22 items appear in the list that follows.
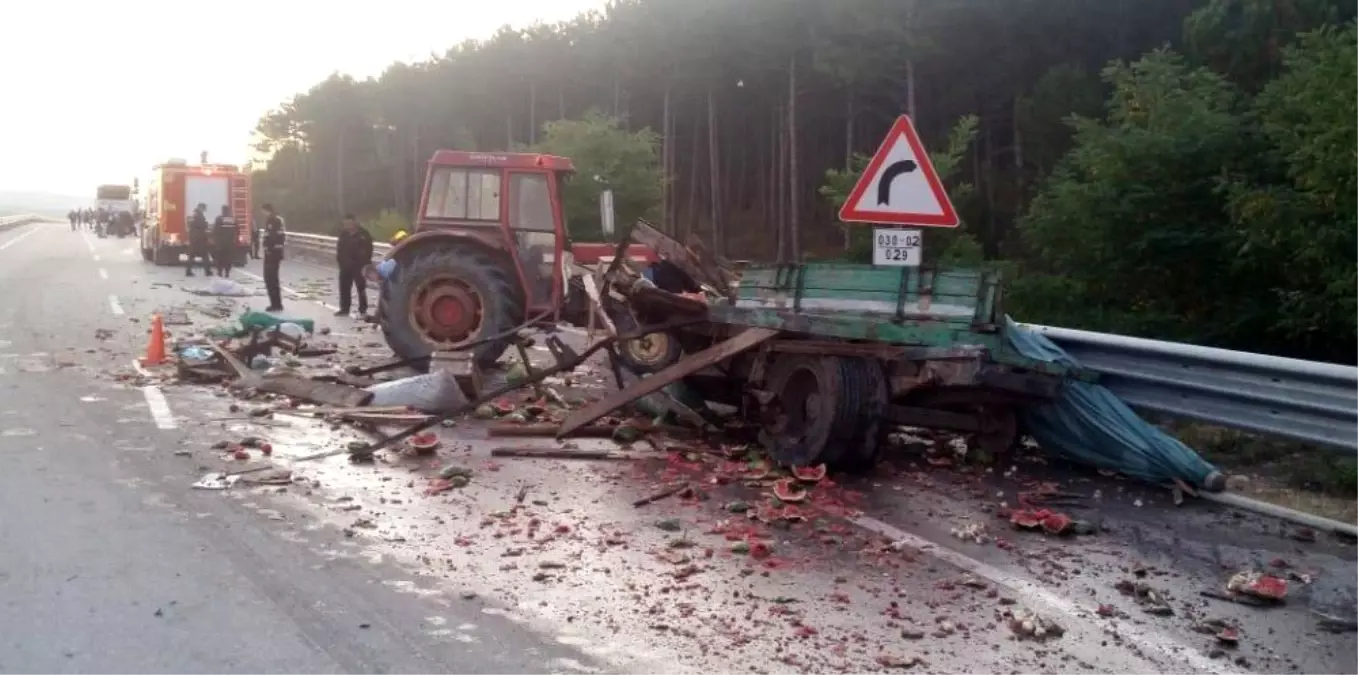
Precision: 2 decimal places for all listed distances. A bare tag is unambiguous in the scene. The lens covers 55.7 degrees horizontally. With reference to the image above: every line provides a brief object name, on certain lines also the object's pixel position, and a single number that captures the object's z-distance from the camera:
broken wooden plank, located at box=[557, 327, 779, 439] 9.16
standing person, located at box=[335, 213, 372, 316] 20.42
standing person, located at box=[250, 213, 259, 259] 41.88
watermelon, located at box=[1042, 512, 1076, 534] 6.96
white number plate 9.12
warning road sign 8.95
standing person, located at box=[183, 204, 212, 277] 32.16
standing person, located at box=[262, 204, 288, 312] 20.48
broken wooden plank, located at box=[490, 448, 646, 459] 9.14
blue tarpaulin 7.98
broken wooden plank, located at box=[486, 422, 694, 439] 9.92
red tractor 13.67
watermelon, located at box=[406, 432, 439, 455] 9.24
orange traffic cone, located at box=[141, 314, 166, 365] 13.97
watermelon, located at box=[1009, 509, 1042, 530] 7.07
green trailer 8.19
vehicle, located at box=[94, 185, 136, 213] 71.12
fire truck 36.47
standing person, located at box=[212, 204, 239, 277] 30.48
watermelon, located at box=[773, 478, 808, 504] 7.65
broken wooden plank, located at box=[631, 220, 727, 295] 10.50
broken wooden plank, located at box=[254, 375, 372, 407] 11.05
